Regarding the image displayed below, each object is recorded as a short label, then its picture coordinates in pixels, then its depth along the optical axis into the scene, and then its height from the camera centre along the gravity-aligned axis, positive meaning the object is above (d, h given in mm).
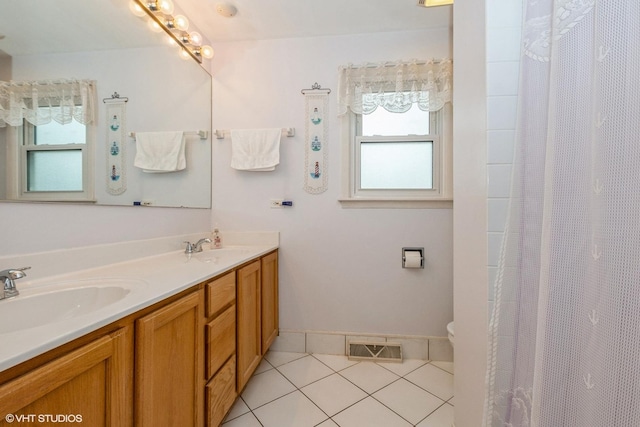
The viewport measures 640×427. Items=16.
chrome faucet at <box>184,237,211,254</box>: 1603 -235
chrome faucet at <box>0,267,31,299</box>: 741 -213
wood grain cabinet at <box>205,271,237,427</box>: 1022 -607
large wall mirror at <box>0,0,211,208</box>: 876 +630
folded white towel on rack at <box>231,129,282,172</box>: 1892 +473
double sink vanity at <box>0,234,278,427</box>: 488 -349
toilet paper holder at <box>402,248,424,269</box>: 1805 -304
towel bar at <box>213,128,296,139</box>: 1910 +614
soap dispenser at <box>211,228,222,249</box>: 1880 -219
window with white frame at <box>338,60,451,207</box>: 1795 +599
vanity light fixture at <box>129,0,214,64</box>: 1424 +1155
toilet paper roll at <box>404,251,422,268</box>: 1792 -337
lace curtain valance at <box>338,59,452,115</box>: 1769 +917
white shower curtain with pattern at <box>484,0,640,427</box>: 452 -41
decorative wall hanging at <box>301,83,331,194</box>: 1920 +556
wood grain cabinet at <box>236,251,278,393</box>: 1323 -620
